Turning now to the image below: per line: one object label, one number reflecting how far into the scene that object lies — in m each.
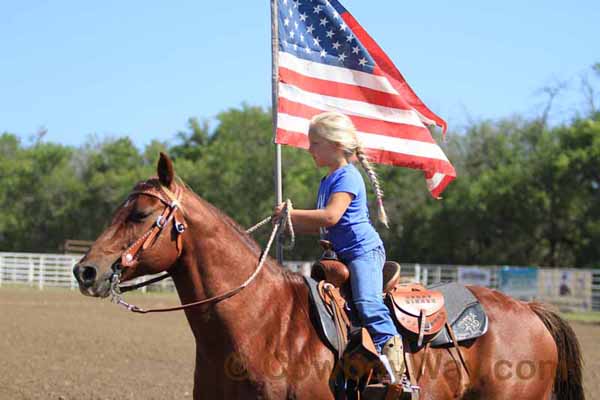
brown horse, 8.43
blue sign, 54.87
